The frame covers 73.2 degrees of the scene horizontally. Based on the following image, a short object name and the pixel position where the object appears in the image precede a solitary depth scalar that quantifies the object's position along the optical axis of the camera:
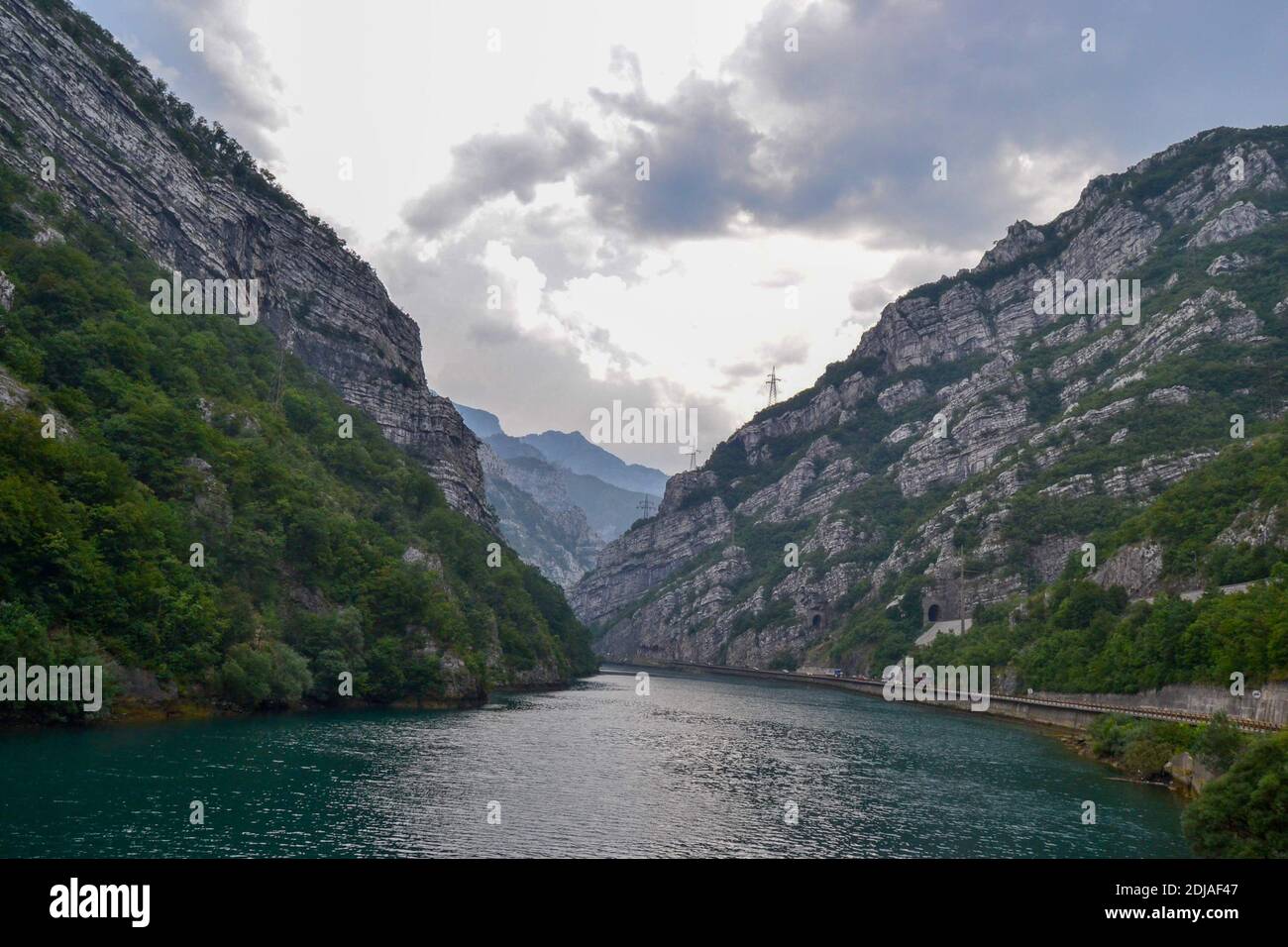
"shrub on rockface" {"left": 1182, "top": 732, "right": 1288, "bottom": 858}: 35.97
